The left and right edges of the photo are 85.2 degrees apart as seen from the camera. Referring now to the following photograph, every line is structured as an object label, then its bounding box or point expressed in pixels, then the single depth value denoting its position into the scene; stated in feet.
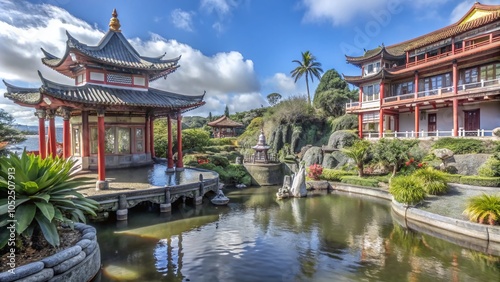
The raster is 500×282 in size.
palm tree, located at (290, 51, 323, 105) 145.07
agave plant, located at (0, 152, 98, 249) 17.10
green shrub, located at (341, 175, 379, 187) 56.49
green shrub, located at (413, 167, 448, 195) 43.39
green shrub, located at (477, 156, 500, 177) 44.50
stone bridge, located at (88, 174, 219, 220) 35.55
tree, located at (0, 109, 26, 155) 64.03
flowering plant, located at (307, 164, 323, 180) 65.21
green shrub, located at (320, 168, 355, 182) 64.13
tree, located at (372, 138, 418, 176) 55.44
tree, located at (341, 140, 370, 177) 61.21
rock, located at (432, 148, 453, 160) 52.50
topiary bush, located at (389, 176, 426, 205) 39.93
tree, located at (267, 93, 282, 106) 208.48
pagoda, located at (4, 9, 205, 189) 43.86
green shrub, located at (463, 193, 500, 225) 30.12
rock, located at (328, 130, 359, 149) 83.05
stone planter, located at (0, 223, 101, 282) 15.59
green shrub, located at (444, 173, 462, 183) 46.55
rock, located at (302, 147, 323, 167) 79.36
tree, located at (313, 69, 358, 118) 115.65
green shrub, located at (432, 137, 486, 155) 57.88
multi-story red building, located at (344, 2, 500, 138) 67.92
